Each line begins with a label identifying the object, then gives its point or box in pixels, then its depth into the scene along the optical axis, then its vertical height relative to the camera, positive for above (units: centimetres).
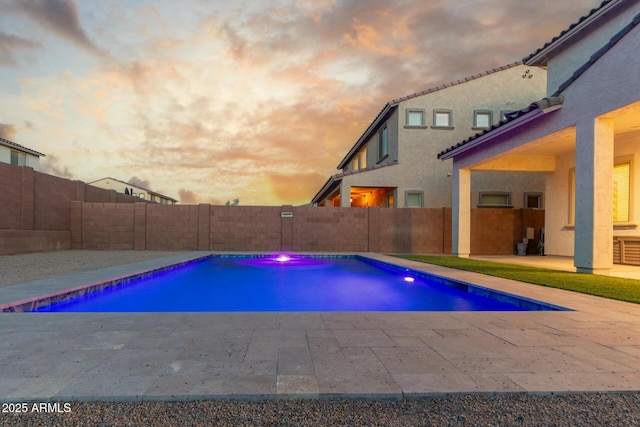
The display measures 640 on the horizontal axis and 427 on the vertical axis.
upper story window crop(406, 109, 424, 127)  1858 +513
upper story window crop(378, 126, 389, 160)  2012 +419
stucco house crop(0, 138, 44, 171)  2348 +401
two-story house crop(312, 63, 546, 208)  1841 +411
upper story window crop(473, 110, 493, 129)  1886 +517
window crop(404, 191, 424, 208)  1836 +76
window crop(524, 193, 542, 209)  1910 +80
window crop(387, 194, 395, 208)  1942 +70
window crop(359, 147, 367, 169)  2572 +422
